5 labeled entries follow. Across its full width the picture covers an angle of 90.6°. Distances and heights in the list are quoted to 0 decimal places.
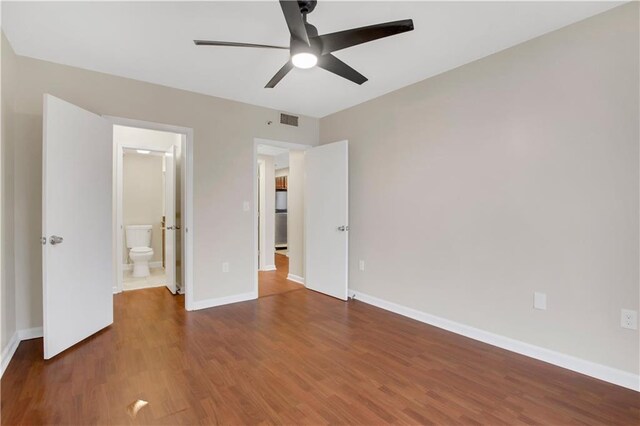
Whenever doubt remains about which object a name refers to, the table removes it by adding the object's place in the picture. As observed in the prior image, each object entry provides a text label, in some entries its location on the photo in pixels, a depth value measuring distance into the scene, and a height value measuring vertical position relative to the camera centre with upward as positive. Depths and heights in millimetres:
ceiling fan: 1694 +1025
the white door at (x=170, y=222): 4363 -126
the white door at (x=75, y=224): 2391 -95
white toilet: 5199 -593
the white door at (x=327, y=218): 4000 -73
